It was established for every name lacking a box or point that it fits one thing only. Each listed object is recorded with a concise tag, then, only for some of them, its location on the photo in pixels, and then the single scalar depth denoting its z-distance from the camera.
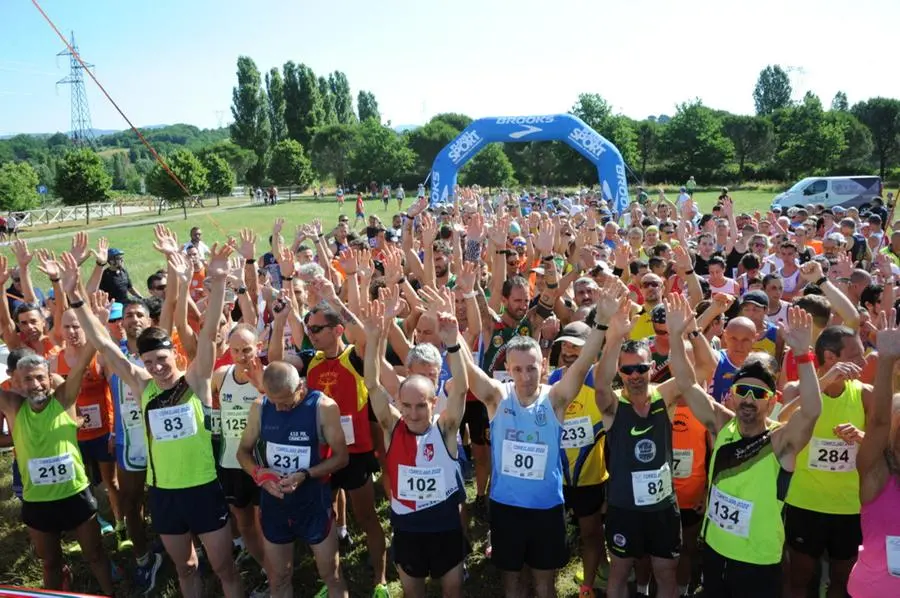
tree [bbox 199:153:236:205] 52.34
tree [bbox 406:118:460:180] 75.00
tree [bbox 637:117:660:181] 62.72
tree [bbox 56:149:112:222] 39.56
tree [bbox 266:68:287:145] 74.56
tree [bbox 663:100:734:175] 57.31
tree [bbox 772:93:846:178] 51.31
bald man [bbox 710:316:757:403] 4.35
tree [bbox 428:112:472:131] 87.94
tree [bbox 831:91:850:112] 98.88
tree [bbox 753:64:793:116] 103.06
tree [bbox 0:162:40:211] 43.53
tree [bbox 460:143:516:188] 62.56
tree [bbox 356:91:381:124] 103.25
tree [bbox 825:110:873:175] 57.16
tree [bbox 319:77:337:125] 79.69
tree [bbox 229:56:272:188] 71.88
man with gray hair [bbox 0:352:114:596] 4.05
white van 27.83
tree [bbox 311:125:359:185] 69.44
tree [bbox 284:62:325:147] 75.00
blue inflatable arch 18.97
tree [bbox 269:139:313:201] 63.28
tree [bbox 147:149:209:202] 42.28
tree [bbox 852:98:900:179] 59.00
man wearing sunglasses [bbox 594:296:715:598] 3.53
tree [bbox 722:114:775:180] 60.66
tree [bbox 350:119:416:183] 67.06
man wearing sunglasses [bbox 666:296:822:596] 3.10
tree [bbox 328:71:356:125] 88.64
